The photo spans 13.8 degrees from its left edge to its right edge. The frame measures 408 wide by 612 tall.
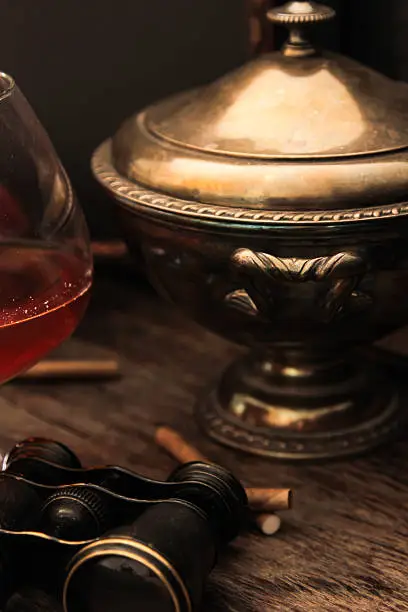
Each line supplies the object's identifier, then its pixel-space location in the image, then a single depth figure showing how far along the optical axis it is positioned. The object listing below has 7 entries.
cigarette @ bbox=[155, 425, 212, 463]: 0.73
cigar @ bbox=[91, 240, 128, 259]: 0.90
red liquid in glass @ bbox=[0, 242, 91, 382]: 0.67
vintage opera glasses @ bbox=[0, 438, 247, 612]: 0.61
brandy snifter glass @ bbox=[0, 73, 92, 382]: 0.68
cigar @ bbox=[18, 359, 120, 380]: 0.82
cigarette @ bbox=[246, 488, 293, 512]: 0.70
